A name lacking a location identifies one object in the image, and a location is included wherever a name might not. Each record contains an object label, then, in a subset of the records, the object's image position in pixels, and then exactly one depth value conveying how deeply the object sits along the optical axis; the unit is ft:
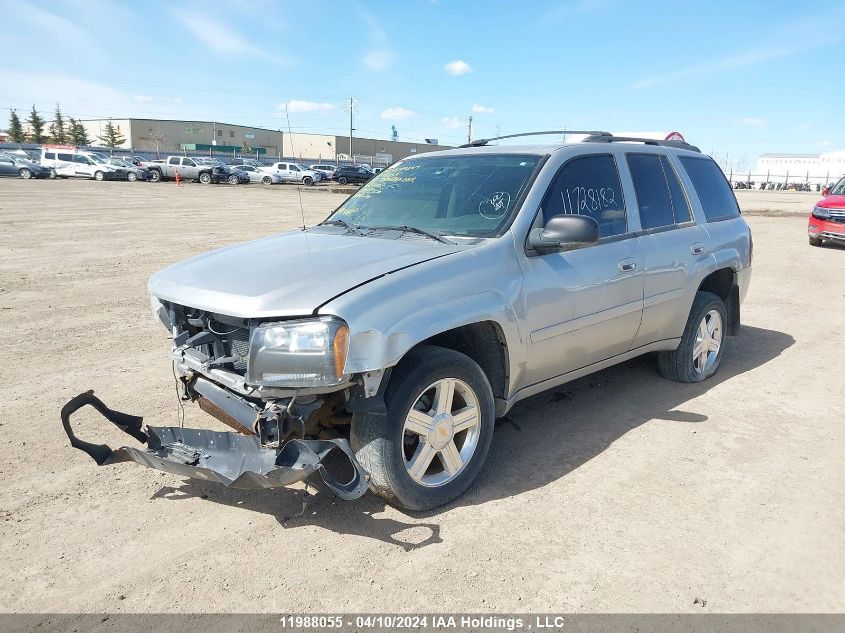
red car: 48.21
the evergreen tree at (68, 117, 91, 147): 302.04
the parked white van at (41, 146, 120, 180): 130.82
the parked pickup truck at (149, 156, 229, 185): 136.87
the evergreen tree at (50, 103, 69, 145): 309.75
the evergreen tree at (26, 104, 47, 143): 308.60
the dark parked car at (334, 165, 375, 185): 158.30
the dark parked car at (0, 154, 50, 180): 126.00
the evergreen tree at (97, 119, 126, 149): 286.99
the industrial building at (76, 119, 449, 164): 317.22
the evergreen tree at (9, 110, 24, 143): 307.37
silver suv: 9.50
